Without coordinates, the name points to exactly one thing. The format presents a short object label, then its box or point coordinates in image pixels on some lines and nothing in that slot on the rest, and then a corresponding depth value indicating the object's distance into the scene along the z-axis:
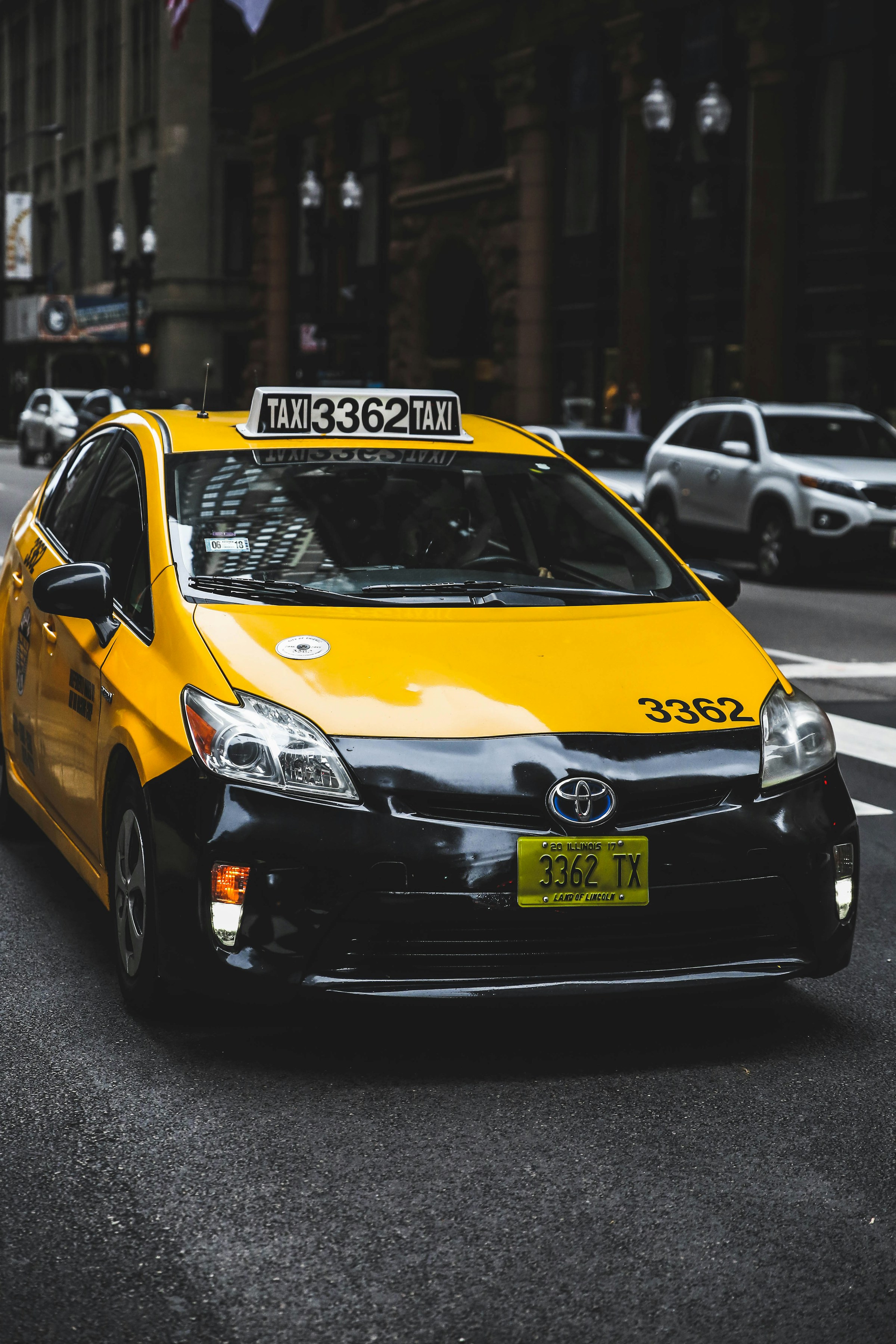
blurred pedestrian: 28.44
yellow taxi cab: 4.19
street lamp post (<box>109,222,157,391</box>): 46.69
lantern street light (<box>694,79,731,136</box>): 22.94
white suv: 18.06
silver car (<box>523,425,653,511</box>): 23.44
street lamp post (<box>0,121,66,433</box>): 69.88
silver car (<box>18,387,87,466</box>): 38.41
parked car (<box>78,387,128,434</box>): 33.38
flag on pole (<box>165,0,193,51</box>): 34.59
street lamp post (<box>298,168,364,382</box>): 37.47
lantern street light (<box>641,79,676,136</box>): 23.84
